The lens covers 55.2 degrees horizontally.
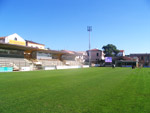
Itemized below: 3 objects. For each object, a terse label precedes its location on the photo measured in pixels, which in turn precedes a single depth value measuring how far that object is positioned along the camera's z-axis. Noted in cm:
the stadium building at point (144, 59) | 7586
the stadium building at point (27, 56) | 3472
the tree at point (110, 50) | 8608
